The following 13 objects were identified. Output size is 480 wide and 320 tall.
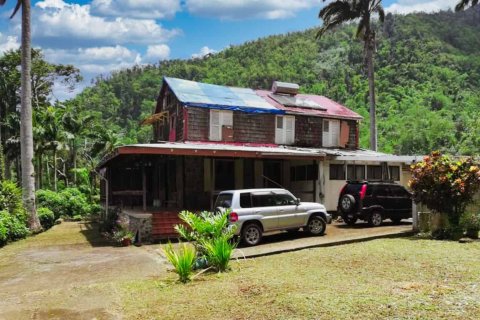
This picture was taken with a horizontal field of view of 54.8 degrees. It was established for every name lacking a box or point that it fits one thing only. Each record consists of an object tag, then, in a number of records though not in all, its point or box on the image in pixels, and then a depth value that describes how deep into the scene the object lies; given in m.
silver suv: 13.96
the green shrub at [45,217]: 25.30
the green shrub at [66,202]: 31.12
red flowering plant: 13.59
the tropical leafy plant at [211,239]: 10.08
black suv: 17.02
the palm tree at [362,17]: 30.48
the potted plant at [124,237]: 15.99
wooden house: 21.47
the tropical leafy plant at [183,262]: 9.36
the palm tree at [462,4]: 29.25
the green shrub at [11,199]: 21.12
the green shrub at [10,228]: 18.70
